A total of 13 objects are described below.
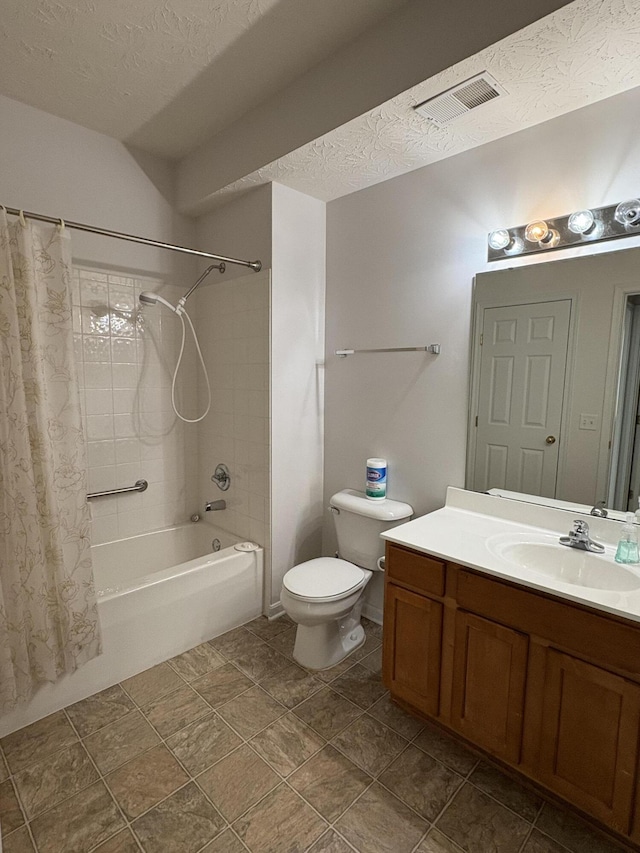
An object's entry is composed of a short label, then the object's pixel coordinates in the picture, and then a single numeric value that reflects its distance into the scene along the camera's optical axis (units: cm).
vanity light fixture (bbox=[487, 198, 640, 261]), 156
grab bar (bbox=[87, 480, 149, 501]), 249
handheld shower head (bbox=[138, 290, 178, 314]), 244
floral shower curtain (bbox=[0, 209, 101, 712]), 160
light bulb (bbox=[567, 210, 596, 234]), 162
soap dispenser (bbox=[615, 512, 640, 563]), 145
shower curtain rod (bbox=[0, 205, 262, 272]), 162
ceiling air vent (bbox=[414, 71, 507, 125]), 149
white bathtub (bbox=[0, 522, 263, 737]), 193
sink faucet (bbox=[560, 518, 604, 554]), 156
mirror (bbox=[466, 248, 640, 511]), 159
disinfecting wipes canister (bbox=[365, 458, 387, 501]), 231
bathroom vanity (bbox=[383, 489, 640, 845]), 122
